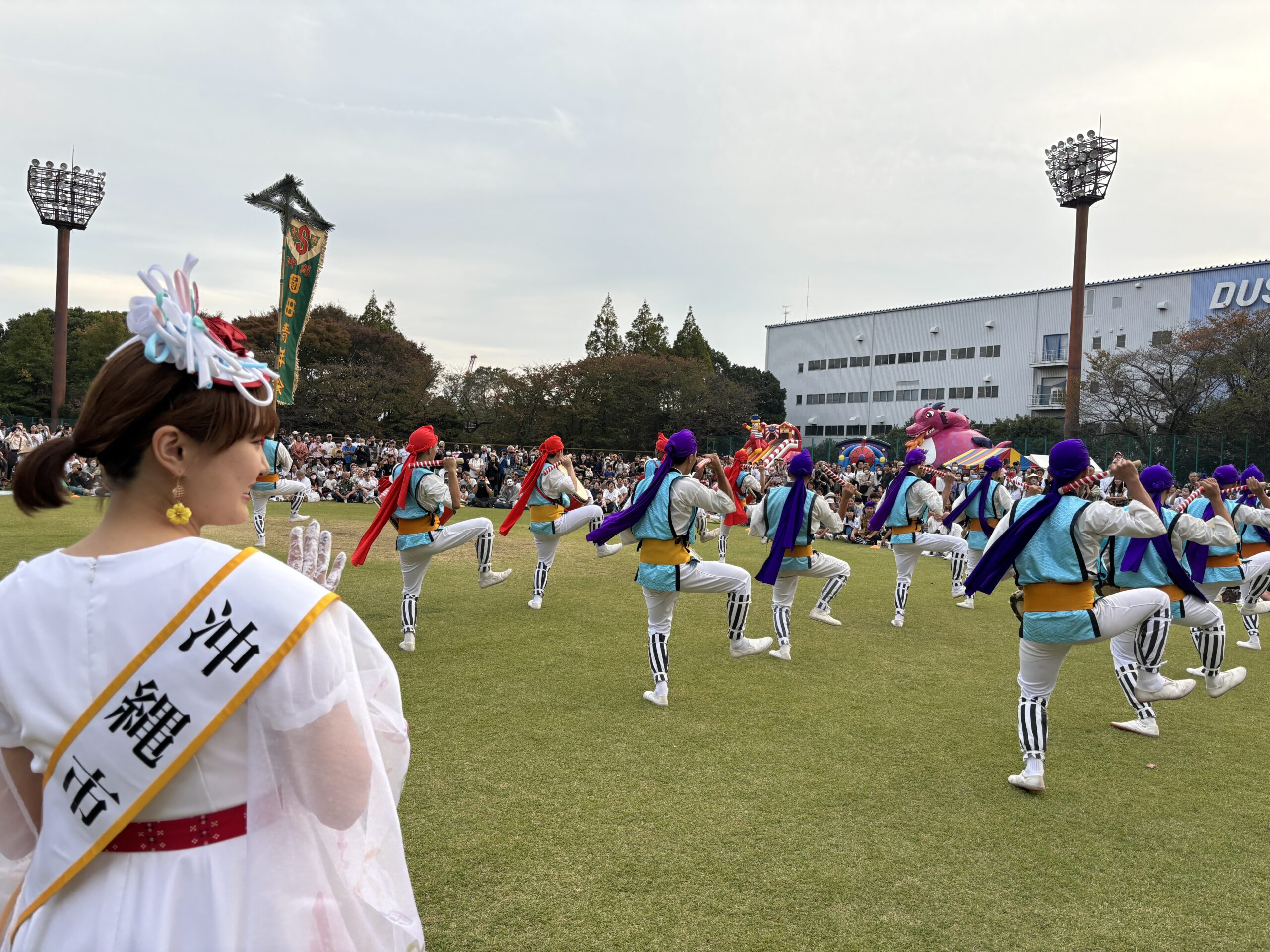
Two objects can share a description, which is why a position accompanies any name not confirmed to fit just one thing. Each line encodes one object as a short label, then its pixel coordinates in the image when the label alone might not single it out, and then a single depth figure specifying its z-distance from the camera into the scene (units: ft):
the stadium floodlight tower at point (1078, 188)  89.61
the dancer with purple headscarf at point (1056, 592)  15.48
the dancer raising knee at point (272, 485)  41.78
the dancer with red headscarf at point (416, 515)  25.09
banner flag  47.65
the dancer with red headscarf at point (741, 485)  43.34
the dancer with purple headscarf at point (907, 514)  32.83
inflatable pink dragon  70.59
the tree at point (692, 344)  140.56
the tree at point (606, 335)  135.03
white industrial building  113.70
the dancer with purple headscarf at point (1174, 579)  19.34
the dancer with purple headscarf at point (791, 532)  25.59
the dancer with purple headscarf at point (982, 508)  34.60
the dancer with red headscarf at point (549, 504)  31.86
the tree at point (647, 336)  136.26
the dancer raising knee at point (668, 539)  20.48
